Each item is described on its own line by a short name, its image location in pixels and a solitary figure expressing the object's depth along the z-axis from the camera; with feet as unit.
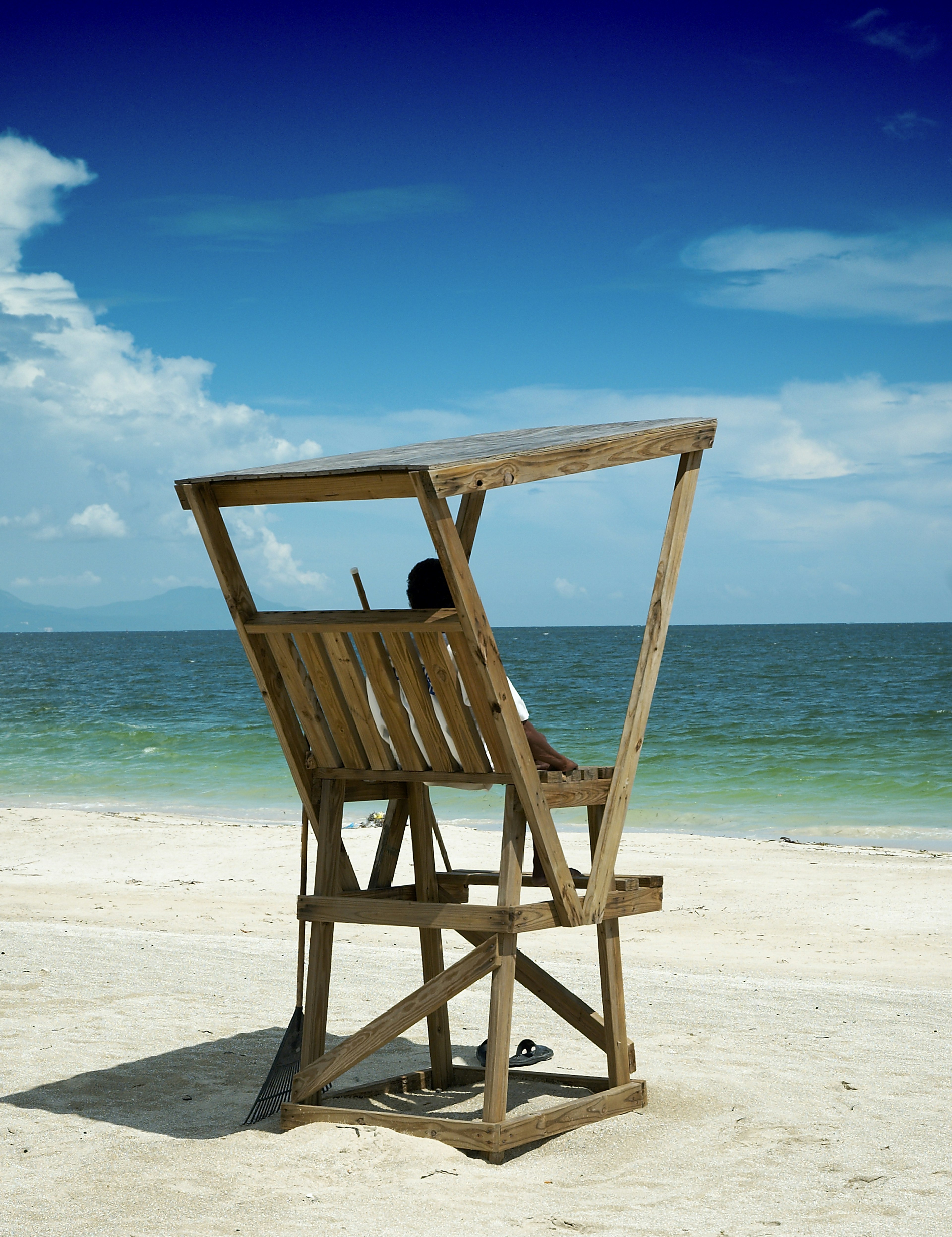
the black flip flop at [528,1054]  18.28
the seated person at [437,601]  14.49
